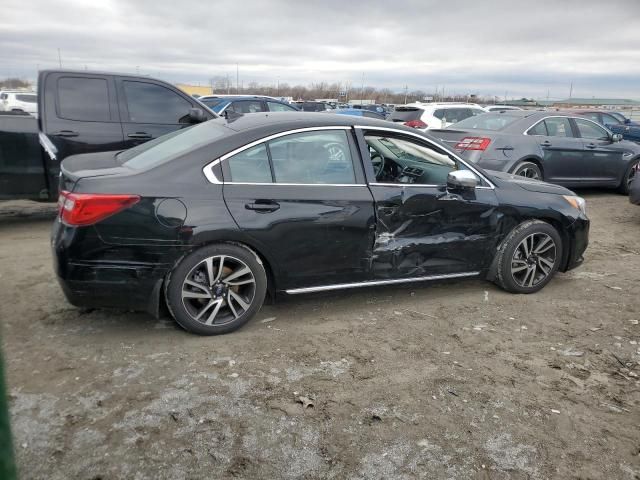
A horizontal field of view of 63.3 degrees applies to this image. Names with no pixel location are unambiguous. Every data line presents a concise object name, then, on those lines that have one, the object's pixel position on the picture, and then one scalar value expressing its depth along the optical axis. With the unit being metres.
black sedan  3.34
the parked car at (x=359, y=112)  17.72
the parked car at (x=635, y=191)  7.48
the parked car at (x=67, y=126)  5.89
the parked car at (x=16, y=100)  21.28
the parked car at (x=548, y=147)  8.09
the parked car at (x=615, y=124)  16.42
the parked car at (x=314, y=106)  26.30
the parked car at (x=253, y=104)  11.21
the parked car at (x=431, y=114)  12.45
